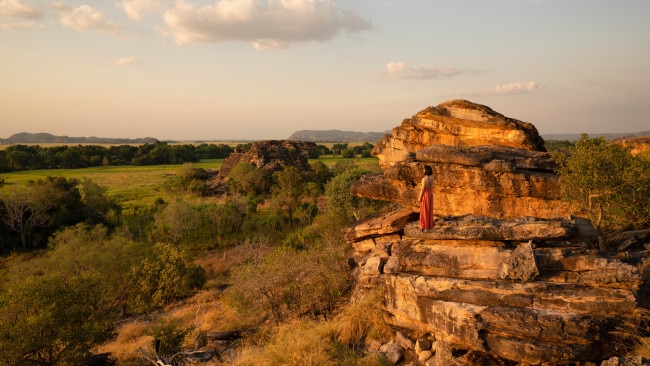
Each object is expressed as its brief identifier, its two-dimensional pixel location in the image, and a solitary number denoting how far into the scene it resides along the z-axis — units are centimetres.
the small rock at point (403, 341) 1123
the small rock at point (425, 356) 1044
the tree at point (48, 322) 1559
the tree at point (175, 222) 4566
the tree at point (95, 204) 5372
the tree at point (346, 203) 3914
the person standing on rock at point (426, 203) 1280
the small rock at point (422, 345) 1073
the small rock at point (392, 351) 1087
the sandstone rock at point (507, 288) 895
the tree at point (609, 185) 1611
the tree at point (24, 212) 4584
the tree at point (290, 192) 5762
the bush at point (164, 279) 3094
